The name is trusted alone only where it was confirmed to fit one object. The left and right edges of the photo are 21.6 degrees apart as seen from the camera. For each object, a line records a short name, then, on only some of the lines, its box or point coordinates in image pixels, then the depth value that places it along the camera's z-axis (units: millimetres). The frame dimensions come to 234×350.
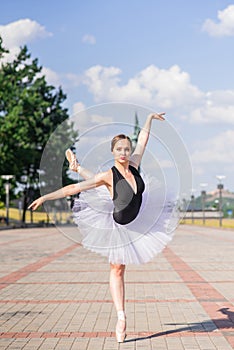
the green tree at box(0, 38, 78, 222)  53062
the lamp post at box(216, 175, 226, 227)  51819
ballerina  6227
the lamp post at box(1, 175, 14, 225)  50969
